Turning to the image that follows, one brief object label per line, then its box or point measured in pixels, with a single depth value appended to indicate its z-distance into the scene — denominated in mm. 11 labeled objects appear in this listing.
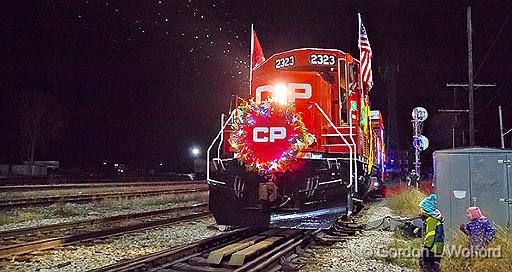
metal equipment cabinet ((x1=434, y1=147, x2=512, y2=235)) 8172
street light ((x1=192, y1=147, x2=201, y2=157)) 57888
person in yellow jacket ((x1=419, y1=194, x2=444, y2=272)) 6648
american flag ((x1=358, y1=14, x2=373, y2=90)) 12336
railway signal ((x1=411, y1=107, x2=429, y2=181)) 17281
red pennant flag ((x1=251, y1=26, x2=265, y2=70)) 12802
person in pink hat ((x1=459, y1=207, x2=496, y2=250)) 6770
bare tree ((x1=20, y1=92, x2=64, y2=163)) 48125
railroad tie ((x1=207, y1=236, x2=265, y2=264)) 6941
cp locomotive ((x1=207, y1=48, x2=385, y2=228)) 8755
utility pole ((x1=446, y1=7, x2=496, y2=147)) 21656
